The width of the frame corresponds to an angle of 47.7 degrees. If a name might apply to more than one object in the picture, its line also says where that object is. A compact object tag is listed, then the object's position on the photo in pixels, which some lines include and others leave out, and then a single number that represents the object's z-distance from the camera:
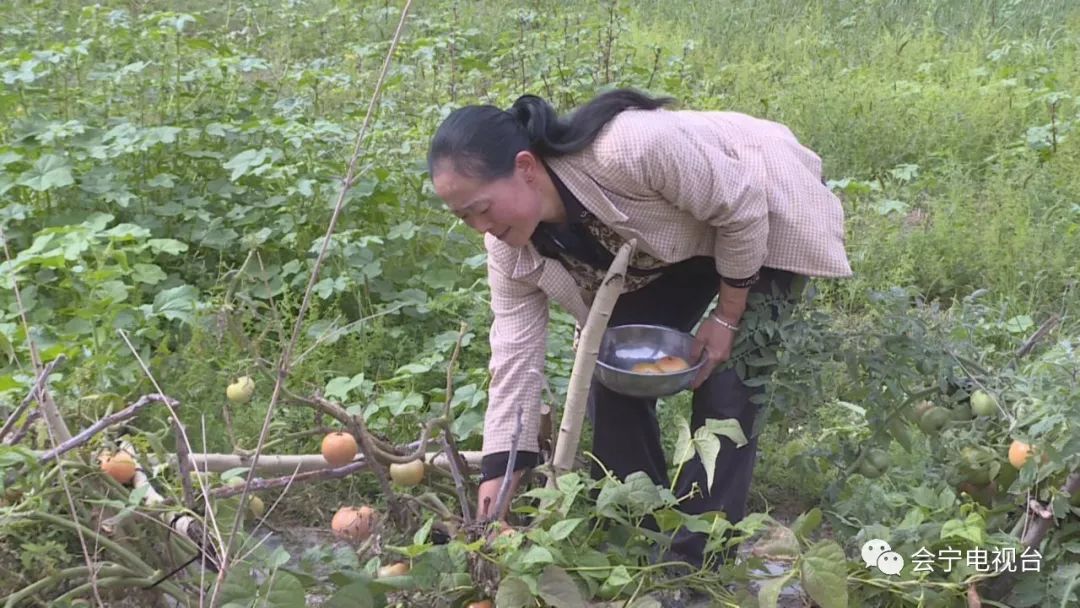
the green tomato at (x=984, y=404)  2.45
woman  2.35
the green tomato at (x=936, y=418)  2.56
